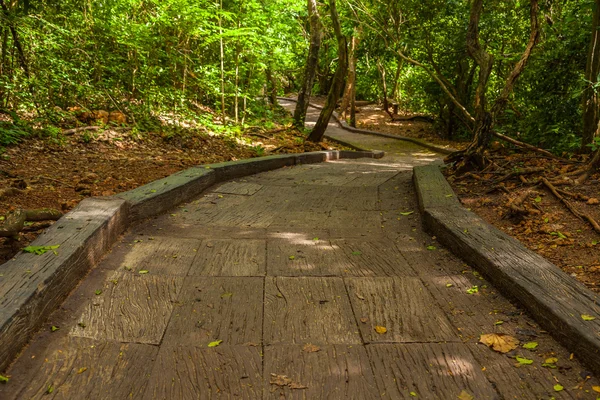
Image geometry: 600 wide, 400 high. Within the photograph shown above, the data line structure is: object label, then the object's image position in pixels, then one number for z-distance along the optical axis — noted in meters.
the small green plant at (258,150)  11.24
